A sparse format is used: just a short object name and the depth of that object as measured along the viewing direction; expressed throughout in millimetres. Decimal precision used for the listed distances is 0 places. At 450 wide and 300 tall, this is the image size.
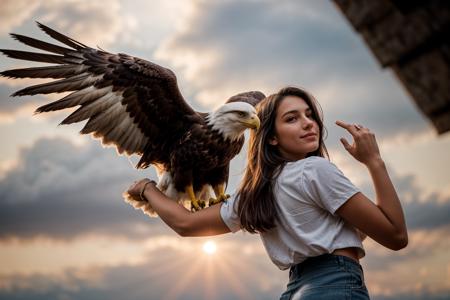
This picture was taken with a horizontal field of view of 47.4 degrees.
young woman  2430
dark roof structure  1188
